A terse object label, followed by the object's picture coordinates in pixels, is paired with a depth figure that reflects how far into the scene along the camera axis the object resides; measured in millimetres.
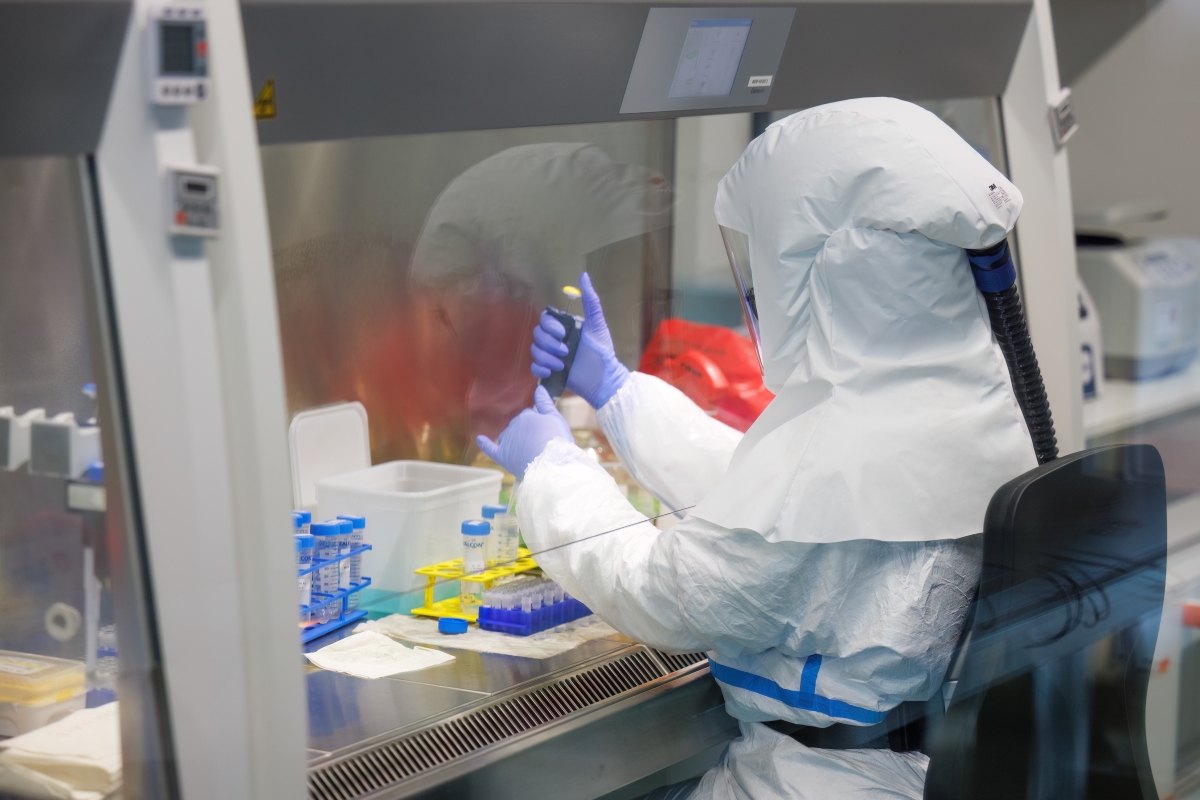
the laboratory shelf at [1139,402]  2402
